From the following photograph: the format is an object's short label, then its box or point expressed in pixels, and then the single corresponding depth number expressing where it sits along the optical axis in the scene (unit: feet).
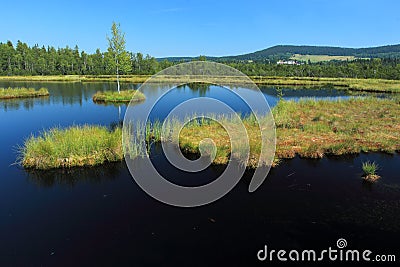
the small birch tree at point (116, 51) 112.16
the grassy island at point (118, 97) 112.98
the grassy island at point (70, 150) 40.55
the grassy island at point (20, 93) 122.31
